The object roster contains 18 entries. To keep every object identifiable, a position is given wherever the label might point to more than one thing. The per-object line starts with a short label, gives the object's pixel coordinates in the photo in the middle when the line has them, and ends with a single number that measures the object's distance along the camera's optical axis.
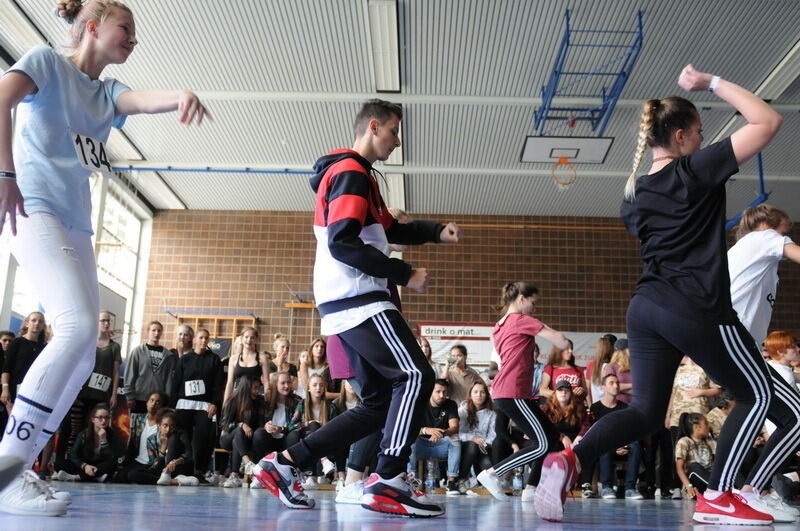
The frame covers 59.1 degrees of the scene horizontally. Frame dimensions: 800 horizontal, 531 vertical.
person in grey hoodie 6.93
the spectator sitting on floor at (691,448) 6.34
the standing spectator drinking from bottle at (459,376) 7.72
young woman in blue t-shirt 1.91
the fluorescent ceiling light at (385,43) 7.59
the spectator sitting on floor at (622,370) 6.94
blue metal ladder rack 7.93
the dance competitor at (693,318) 2.26
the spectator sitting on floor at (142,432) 6.47
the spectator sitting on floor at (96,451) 6.07
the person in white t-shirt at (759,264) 2.93
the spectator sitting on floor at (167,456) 6.19
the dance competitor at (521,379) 4.27
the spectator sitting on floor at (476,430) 6.84
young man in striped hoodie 2.42
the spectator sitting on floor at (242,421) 6.45
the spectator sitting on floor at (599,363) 7.28
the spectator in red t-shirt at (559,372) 7.14
